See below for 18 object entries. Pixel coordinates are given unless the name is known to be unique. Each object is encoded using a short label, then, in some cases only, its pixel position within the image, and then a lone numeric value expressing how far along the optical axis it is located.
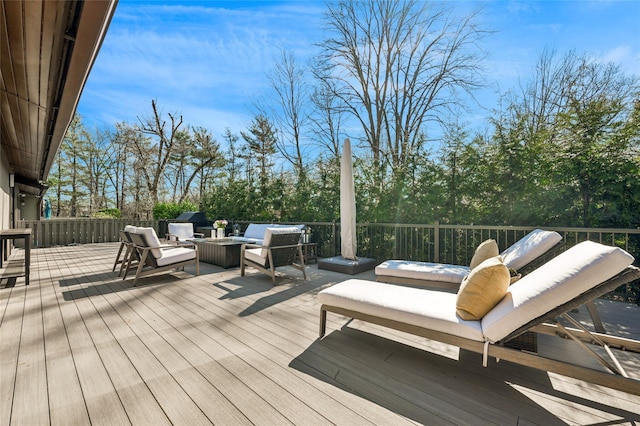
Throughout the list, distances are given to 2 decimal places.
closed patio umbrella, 5.21
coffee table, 5.73
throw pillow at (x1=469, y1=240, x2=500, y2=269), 2.95
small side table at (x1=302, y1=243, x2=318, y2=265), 6.52
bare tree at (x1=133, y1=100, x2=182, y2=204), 15.94
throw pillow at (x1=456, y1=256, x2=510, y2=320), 1.89
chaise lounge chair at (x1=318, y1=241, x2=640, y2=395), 1.50
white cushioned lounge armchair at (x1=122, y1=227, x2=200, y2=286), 4.20
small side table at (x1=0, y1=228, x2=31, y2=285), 4.25
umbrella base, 5.25
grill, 9.84
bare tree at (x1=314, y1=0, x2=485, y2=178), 10.01
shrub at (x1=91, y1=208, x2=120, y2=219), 17.54
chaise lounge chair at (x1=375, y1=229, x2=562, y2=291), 2.90
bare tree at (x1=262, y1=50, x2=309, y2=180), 12.51
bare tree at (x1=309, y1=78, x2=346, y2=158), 11.52
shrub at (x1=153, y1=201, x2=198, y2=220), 12.23
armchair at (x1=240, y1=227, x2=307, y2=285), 4.36
